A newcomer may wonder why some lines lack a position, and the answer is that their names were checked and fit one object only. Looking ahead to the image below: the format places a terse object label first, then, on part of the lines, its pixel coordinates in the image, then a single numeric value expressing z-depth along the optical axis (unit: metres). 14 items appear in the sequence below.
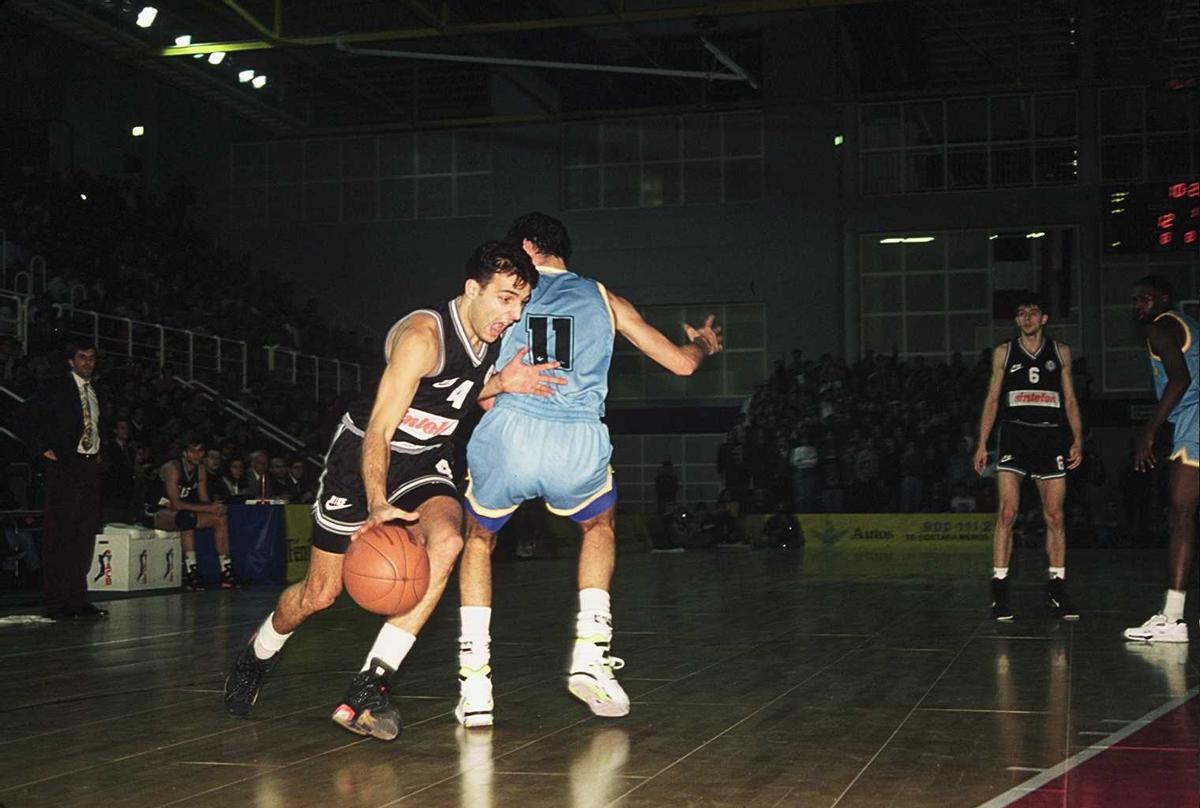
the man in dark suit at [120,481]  13.21
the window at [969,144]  30.27
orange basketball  4.68
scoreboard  15.40
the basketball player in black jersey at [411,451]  4.79
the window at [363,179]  33.81
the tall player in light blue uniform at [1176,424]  7.70
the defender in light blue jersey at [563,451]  5.31
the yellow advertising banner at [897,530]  22.22
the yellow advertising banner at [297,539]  15.06
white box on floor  13.41
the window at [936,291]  30.42
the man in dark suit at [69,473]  10.01
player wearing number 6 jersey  9.04
